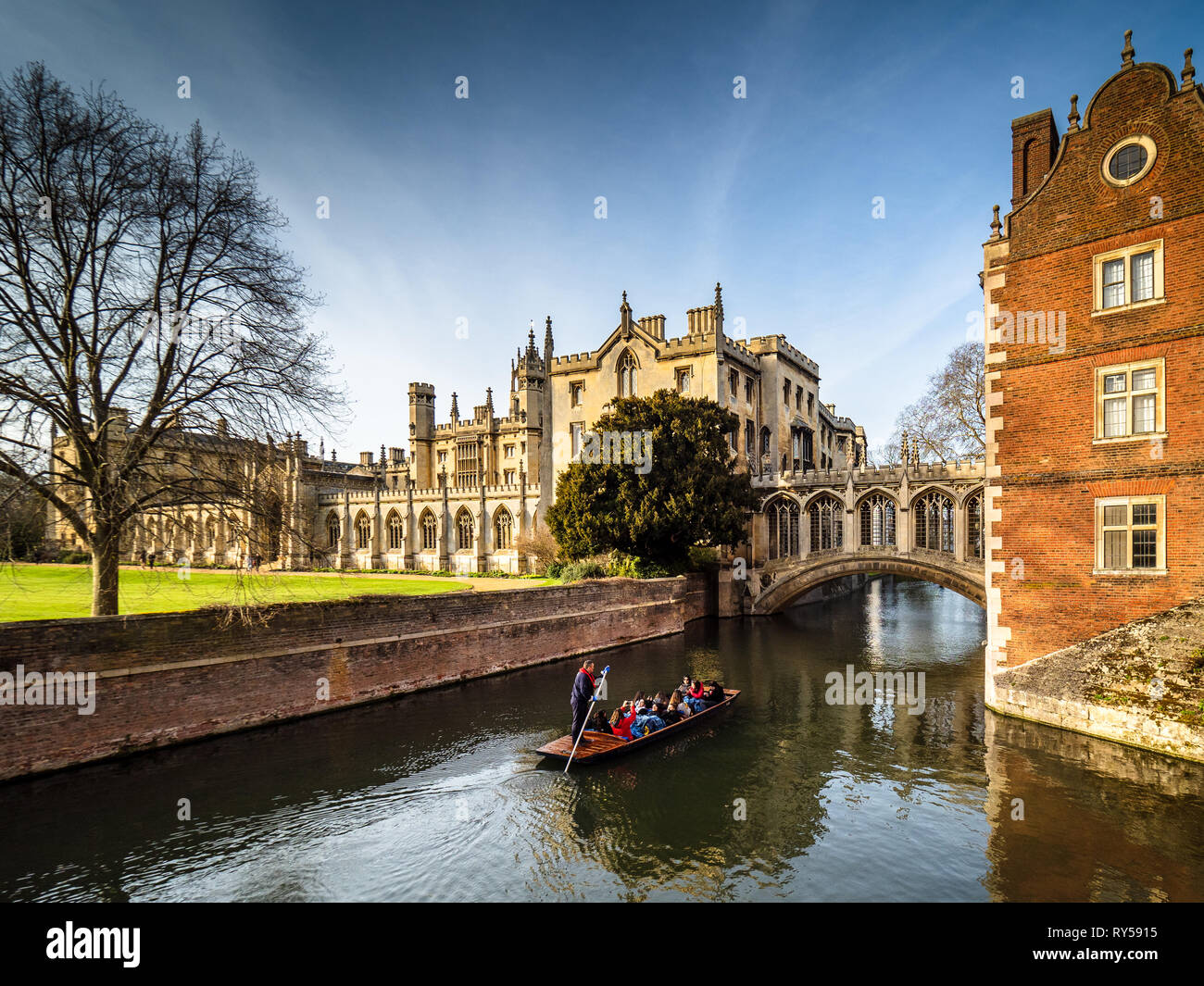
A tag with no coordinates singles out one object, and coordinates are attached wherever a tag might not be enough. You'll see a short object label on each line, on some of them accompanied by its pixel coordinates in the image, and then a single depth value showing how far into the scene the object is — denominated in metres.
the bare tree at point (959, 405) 31.88
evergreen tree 27.84
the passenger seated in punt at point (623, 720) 12.61
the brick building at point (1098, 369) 12.14
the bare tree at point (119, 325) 11.35
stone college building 38.28
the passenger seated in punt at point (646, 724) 12.69
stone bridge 27.64
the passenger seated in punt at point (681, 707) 13.98
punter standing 12.05
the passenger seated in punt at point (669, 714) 13.60
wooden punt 11.70
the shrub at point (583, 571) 28.00
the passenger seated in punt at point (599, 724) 12.74
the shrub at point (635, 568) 29.11
